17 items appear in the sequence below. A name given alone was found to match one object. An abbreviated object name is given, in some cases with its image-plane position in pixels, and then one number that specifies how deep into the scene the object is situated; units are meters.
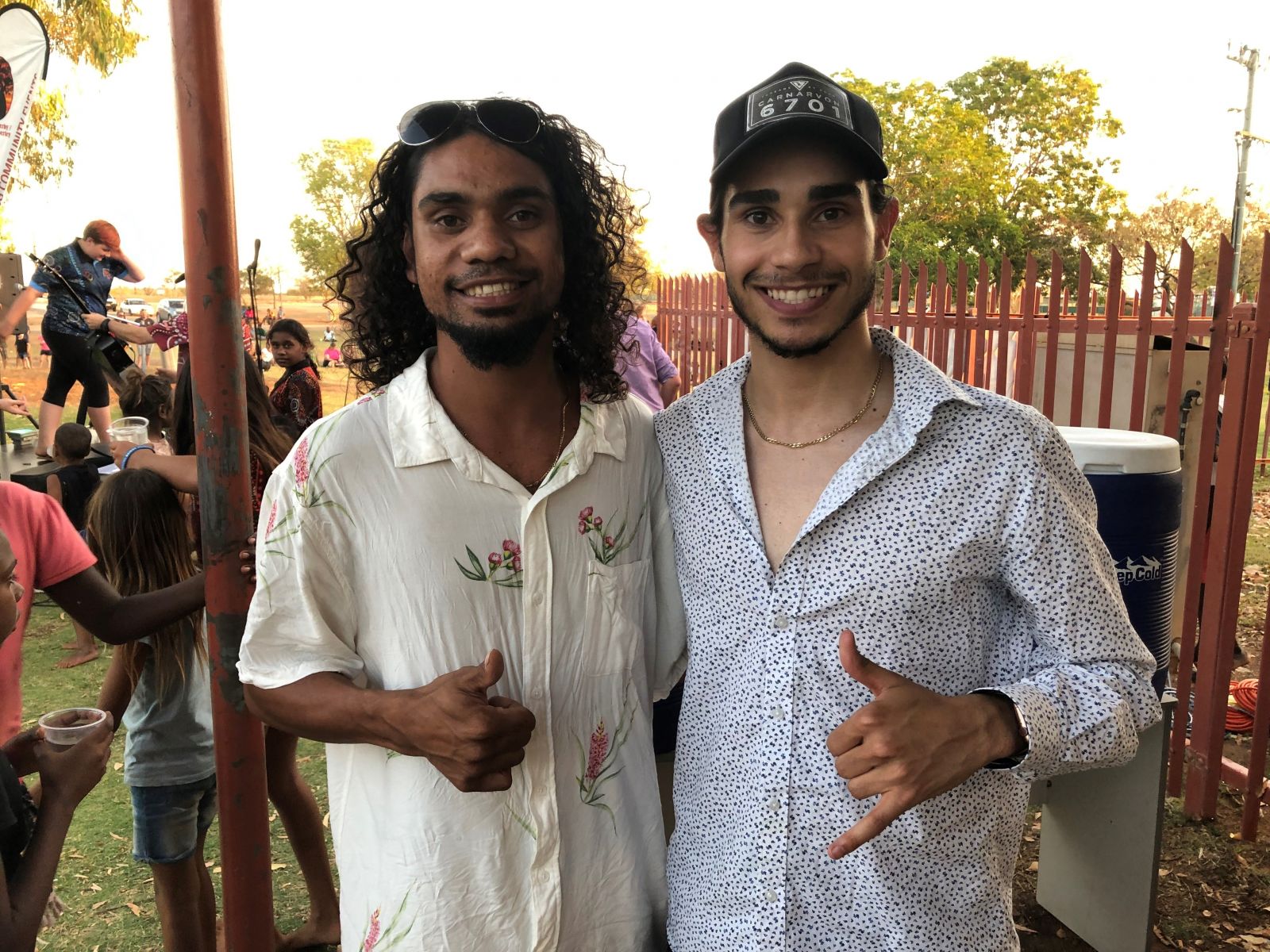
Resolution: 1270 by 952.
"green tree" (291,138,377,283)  30.08
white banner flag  5.02
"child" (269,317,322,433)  5.95
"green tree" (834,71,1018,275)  22.58
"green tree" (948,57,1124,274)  25.09
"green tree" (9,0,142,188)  11.23
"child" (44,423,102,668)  5.77
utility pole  23.14
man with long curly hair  1.56
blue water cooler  2.60
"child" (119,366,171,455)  5.61
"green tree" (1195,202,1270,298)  33.12
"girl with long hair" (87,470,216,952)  2.87
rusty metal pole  1.88
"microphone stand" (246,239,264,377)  4.51
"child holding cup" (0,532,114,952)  1.71
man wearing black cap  1.49
